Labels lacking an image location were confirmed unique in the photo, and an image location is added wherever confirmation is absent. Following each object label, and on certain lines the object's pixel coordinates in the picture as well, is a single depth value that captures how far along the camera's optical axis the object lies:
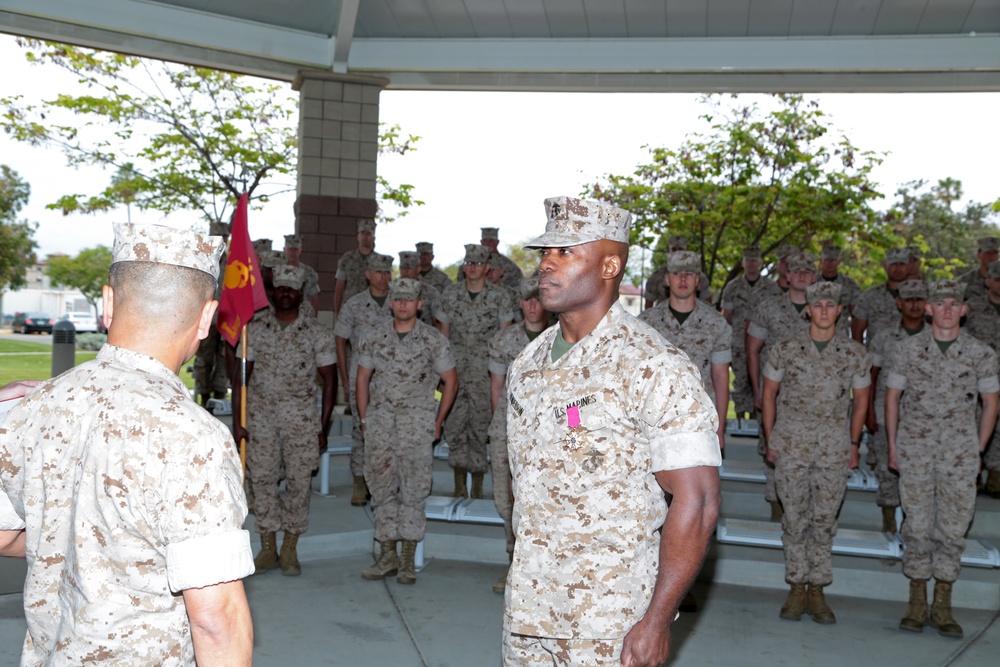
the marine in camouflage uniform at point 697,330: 6.44
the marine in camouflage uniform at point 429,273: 9.87
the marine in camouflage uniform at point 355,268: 10.05
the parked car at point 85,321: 33.32
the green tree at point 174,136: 15.09
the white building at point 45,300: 42.69
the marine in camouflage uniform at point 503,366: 6.41
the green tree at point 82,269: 35.28
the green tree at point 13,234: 20.05
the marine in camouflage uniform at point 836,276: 8.98
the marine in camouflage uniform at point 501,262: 9.84
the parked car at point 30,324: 32.84
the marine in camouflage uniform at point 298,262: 9.82
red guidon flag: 6.14
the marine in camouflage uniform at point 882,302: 8.84
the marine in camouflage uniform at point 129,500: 1.82
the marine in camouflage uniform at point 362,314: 8.26
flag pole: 6.31
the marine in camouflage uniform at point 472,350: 8.34
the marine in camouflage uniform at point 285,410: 6.56
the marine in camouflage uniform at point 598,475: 2.54
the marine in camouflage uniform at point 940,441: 6.01
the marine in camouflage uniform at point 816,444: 6.13
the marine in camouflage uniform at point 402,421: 6.70
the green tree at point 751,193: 13.74
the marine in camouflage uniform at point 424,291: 8.85
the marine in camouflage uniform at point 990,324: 8.13
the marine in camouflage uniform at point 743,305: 9.73
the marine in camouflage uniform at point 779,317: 8.27
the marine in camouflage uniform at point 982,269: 8.74
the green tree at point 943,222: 27.11
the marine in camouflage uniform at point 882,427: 7.55
